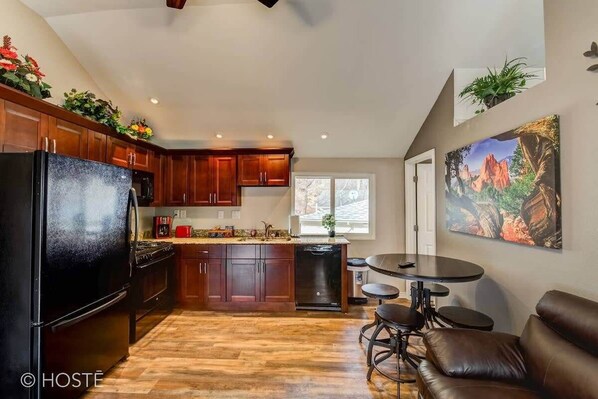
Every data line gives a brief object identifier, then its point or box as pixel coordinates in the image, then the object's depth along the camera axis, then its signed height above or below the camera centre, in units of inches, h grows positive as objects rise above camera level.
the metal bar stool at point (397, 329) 84.3 -41.8
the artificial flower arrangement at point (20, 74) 77.9 +40.6
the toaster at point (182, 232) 170.4 -17.0
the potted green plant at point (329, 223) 169.8 -11.6
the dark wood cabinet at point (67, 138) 91.6 +24.8
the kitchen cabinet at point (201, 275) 148.2 -38.8
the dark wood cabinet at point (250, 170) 163.3 +21.6
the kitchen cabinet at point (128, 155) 120.4 +25.3
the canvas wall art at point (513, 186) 71.2 +5.9
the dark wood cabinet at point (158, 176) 155.0 +17.6
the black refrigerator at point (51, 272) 66.3 -17.7
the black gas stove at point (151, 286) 114.4 -38.1
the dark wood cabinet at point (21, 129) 76.6 +23.8
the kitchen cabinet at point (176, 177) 164.9 +17.7
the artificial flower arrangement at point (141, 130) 137.0 +40.0
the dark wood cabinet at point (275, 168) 163.2 +22.8
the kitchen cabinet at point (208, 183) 164.6 +13.8
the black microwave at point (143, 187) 138.7 +9.9
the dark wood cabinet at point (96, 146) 108.3 +25.1
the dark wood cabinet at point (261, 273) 147.6 -37.7
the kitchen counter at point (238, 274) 147.6 -38.2
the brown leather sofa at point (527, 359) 50.7 -34.1
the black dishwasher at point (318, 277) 146.6 -39.7
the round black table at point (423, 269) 81.8 -21.9
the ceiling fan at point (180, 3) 89.7 +69.1
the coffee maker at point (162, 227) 166.2 -13.3
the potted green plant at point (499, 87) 92.9 +42.2
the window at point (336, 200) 177.8 +3.2
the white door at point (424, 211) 156.6 -4.0
